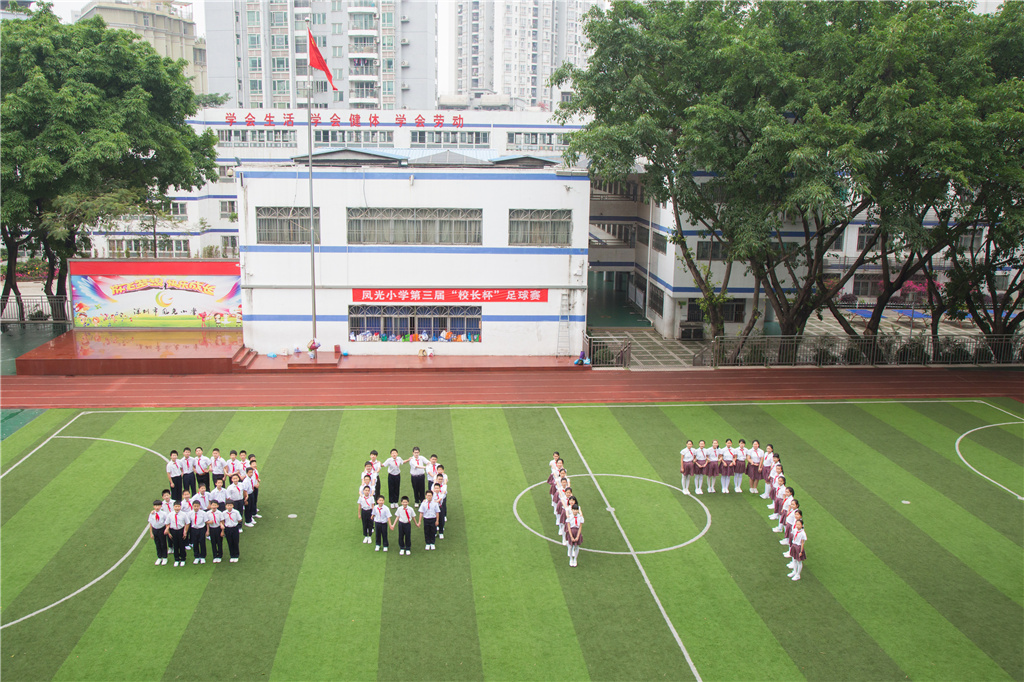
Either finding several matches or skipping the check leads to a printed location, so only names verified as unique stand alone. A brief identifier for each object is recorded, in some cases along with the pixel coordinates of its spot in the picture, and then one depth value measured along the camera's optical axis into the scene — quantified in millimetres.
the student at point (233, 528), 12930
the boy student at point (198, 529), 12978
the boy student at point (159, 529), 12762
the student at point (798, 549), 12641
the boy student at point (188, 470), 15219
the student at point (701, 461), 16031
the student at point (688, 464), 16047
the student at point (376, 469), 14750
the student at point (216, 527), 12969
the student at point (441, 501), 13773
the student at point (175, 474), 15125
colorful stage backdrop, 26516
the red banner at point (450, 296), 26062
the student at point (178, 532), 12883
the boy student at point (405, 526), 13391
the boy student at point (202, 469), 15344
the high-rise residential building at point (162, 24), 68875
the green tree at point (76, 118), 25328
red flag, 22147
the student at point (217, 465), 15000
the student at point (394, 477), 15258
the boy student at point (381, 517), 13398
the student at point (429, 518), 13586
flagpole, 24286
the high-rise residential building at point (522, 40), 115375
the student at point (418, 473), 15289
